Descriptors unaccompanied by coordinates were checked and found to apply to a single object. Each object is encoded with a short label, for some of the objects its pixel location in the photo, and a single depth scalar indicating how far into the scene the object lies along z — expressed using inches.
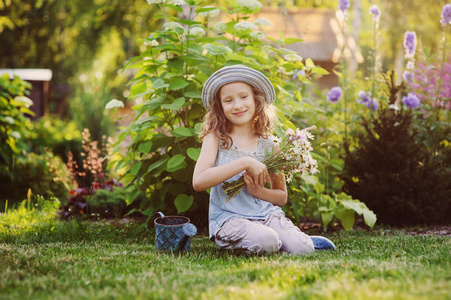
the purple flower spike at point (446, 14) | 192.4
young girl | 129.3
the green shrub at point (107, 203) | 209.0
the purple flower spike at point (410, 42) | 215.3
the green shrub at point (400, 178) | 182.7
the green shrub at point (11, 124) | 228.5
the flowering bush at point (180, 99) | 158.4
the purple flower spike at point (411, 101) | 208.4
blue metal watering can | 132.2
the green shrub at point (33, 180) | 233.5
